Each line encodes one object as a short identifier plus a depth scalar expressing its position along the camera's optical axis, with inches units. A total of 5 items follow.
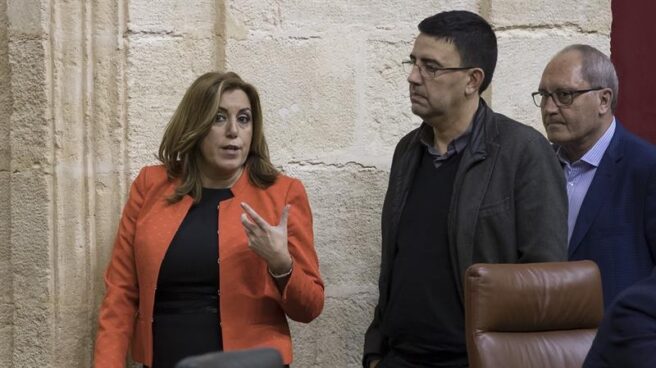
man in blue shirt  274.1
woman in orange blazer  263.6
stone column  295.6
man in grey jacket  261.5
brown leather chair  235.9
